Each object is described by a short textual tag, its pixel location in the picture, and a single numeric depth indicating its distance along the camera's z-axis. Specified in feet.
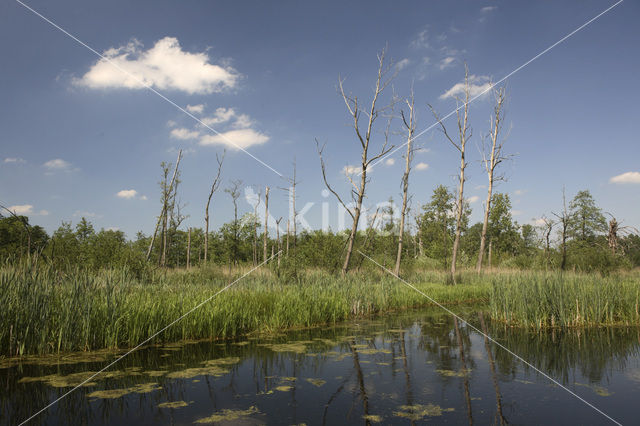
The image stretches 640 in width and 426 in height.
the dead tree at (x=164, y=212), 84.94
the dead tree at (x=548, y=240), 73.37
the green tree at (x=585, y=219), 135.85
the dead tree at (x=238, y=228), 100.48
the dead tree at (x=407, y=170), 63.87
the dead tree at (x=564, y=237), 70.95
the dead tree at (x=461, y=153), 62.54
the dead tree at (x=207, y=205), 84.48
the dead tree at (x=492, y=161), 67.77
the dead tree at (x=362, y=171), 49.57
